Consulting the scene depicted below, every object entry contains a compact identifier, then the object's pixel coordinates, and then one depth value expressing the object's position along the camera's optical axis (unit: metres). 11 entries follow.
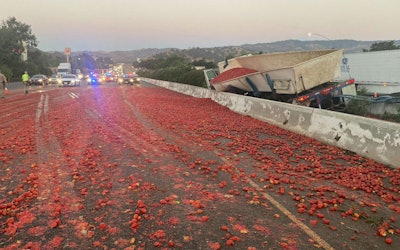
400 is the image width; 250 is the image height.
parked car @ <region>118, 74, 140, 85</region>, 58.05
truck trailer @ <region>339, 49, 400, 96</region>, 21.25
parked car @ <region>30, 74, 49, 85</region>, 50.47
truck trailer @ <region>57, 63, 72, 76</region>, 63.42
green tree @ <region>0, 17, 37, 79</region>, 71.85
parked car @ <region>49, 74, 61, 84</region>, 55.47
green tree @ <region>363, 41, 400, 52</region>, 64.74
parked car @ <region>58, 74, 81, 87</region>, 44.97
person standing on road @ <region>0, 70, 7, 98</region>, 23.90
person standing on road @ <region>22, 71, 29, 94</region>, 30.92
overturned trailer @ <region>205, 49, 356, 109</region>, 14.73
